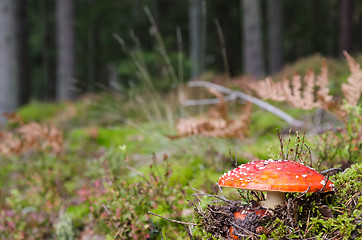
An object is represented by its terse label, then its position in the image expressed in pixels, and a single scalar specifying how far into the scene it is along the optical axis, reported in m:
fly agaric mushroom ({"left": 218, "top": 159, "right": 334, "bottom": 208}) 1.45
